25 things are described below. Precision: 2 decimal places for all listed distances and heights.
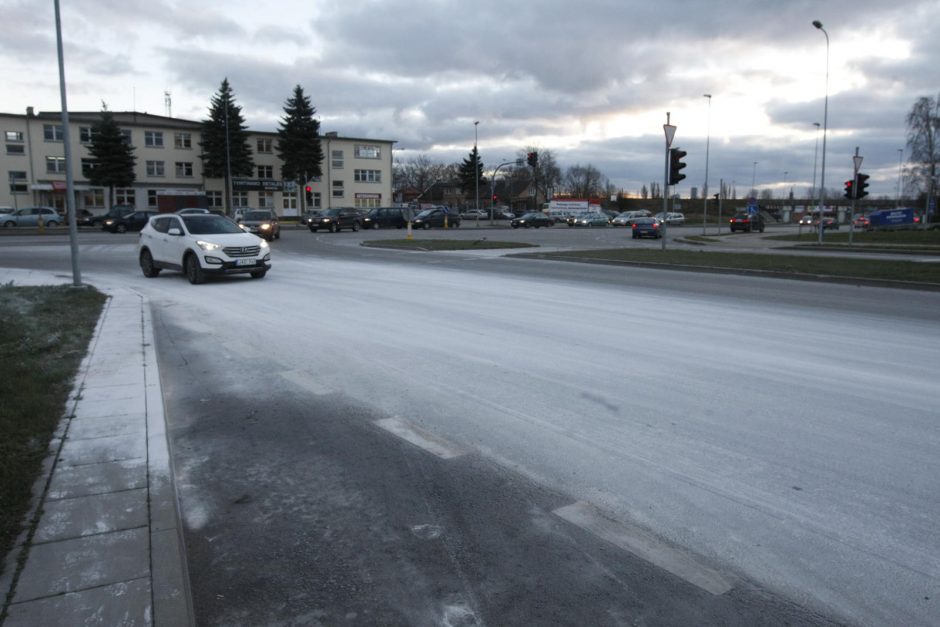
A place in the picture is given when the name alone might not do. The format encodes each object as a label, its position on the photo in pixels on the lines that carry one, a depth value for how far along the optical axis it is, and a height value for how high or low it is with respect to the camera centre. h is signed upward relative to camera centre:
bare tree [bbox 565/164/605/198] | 146.50 +9.45
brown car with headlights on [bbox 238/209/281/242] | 34.94 +0.05
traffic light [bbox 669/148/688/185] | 23.64 +2.04
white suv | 14.86 -0.53
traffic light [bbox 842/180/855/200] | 31.13 +1.53
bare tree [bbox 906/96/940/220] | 66.38 +7.82
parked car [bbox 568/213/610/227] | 68.44 +0.38
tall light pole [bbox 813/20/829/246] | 31.77 +5.13
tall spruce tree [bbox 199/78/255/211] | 72.25 +9.09
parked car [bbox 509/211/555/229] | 61.94 +0.35
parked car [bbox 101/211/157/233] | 44.16 +0.12
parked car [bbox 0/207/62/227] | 49.31 +0.51
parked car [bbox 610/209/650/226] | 72.56 +0.62
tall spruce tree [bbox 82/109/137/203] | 66.94 +6.78
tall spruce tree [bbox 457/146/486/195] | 84.44 +6.40
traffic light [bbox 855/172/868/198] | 30.83 +1.75
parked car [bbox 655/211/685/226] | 72.75 +0.53
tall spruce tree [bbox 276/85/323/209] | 77.19 +9.81
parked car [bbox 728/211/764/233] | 53.12 +0.21
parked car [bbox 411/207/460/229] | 54.90 +0.47
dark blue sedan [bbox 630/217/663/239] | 43.38 -0.21
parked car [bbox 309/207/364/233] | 46.44 +0.26
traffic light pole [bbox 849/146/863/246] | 30.34 +1.94
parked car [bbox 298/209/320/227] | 64.25 +0.37
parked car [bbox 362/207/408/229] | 51.06 +0.44
